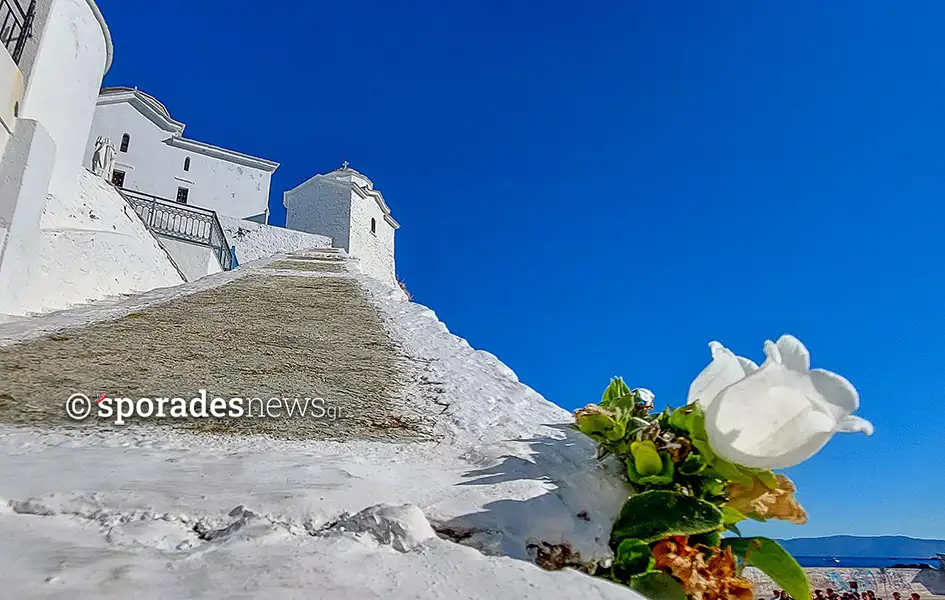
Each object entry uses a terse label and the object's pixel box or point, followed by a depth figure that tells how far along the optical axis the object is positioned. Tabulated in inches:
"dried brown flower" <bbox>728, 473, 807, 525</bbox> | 42.5
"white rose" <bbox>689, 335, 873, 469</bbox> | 37.9
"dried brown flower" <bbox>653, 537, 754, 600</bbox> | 38.1
